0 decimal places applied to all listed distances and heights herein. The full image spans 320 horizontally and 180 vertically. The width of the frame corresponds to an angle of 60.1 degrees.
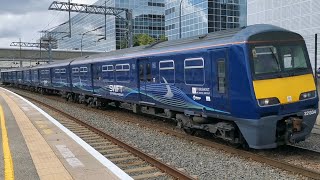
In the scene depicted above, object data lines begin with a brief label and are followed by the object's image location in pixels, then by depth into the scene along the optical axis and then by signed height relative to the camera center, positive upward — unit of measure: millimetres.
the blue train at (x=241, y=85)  6152 -198
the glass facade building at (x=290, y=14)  29692 +7297
